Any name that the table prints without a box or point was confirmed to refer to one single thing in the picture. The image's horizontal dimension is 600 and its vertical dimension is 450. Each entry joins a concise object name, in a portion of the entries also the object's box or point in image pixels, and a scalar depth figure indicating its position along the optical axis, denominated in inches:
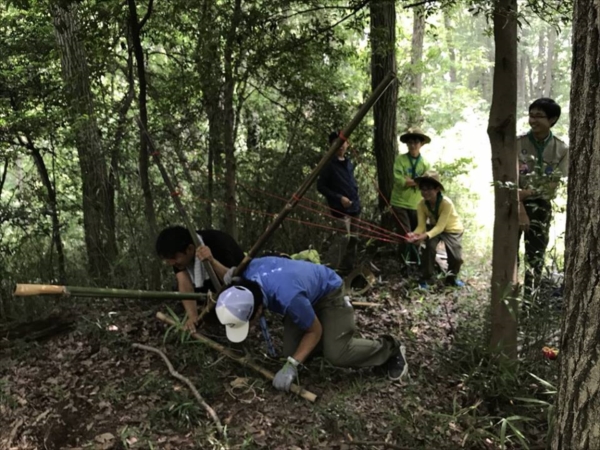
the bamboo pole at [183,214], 154.1
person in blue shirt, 132.3
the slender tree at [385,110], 234.0
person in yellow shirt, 210.8
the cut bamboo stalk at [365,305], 196.1
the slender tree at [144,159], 167.6
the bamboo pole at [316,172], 125.3
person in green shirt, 234.5
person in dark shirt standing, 233.3
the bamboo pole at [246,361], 136.0
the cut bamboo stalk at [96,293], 107.1
